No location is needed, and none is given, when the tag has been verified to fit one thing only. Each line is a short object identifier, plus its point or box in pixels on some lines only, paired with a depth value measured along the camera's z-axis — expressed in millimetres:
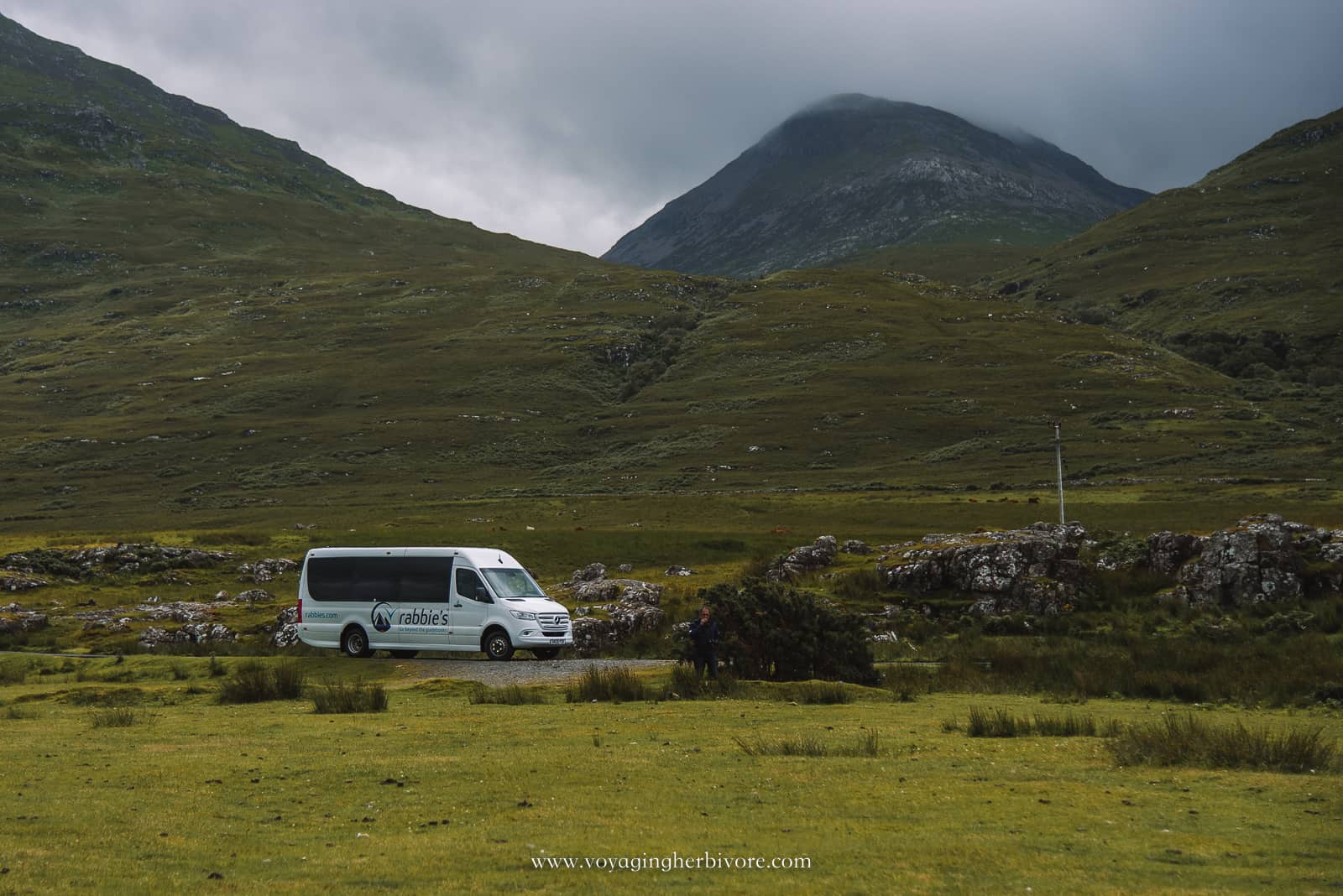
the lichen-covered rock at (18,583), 53000
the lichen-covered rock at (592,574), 54188
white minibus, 35250
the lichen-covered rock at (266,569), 57062
